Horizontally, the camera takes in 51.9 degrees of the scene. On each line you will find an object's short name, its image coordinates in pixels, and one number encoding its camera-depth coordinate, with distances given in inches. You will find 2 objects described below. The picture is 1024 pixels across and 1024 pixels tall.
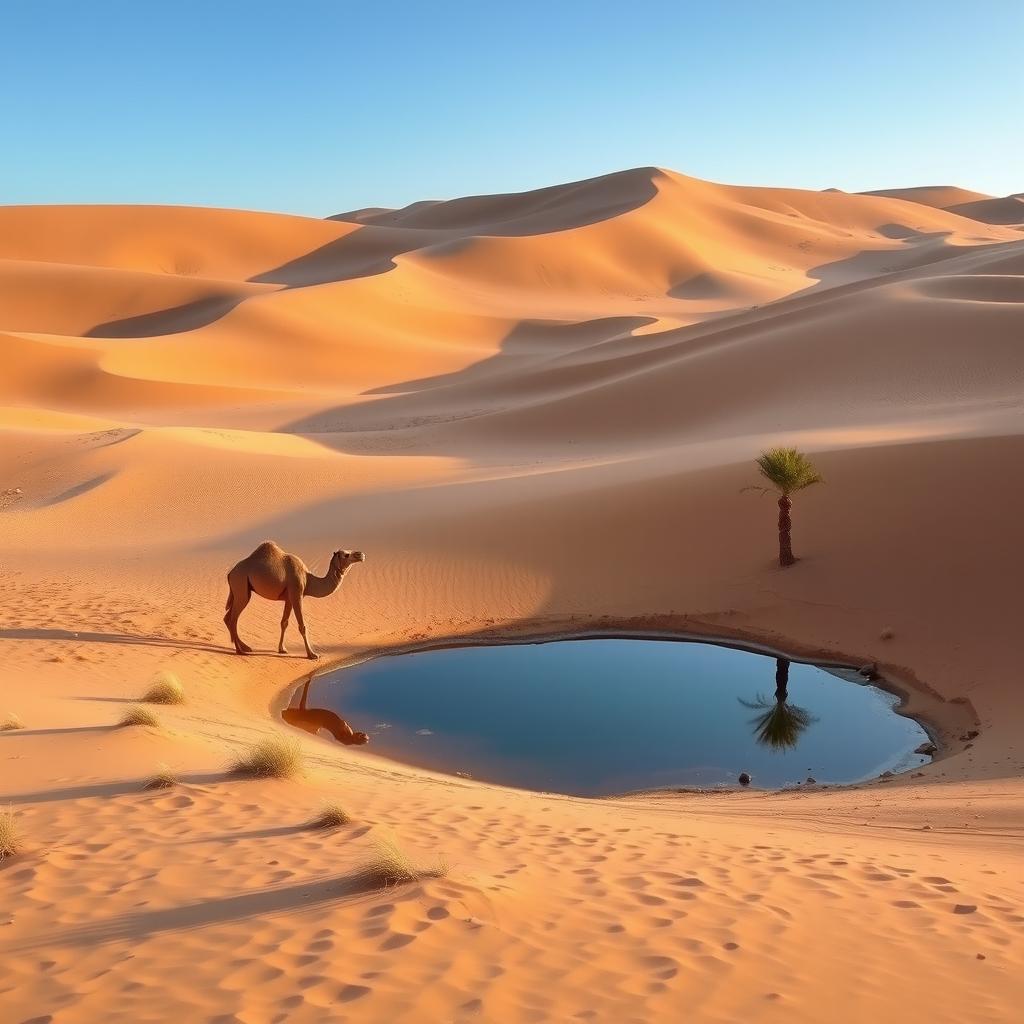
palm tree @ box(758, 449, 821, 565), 619.8
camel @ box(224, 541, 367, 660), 525.7
